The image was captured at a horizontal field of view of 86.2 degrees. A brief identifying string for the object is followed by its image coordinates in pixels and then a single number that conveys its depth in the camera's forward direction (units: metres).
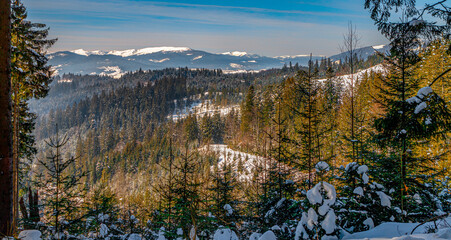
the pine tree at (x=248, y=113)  53.53
